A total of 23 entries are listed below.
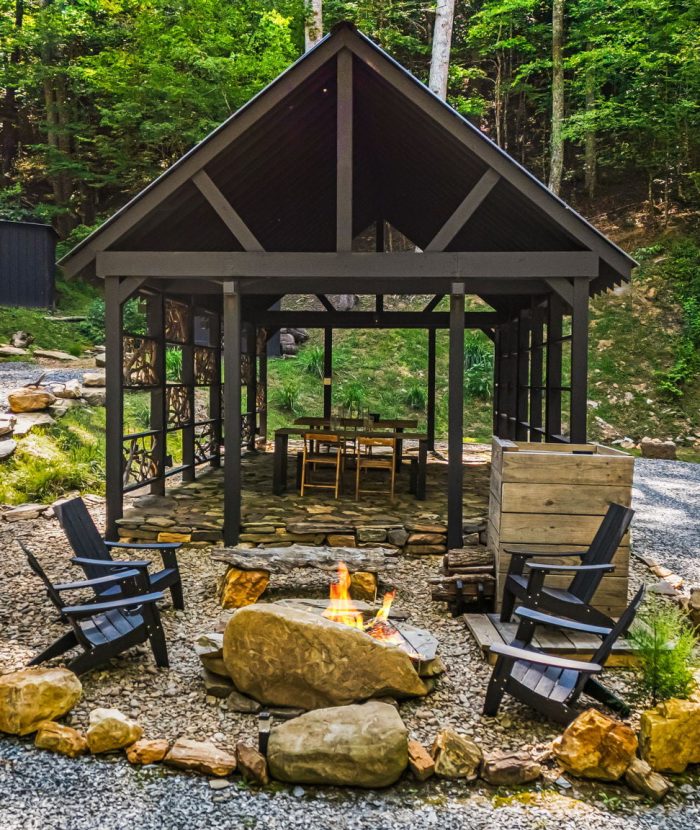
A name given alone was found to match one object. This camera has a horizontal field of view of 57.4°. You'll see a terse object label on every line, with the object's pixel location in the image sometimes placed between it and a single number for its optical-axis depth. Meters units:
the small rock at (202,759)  2.93
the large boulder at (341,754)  2.89
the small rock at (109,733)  3.05
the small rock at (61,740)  3.06
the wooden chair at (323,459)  7.52
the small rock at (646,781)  2.85
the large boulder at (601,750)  2.95
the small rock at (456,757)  2.94
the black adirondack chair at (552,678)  3.23
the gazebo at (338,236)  5.61
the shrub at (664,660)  3.64
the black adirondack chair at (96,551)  4.29
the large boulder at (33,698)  3.20
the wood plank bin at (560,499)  4.67
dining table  7.60
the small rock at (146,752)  3.01
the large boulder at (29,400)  9.70
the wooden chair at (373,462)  7.49
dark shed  16.31
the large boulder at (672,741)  3.02
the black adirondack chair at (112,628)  3.65
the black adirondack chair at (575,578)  4.07
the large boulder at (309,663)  3.48
